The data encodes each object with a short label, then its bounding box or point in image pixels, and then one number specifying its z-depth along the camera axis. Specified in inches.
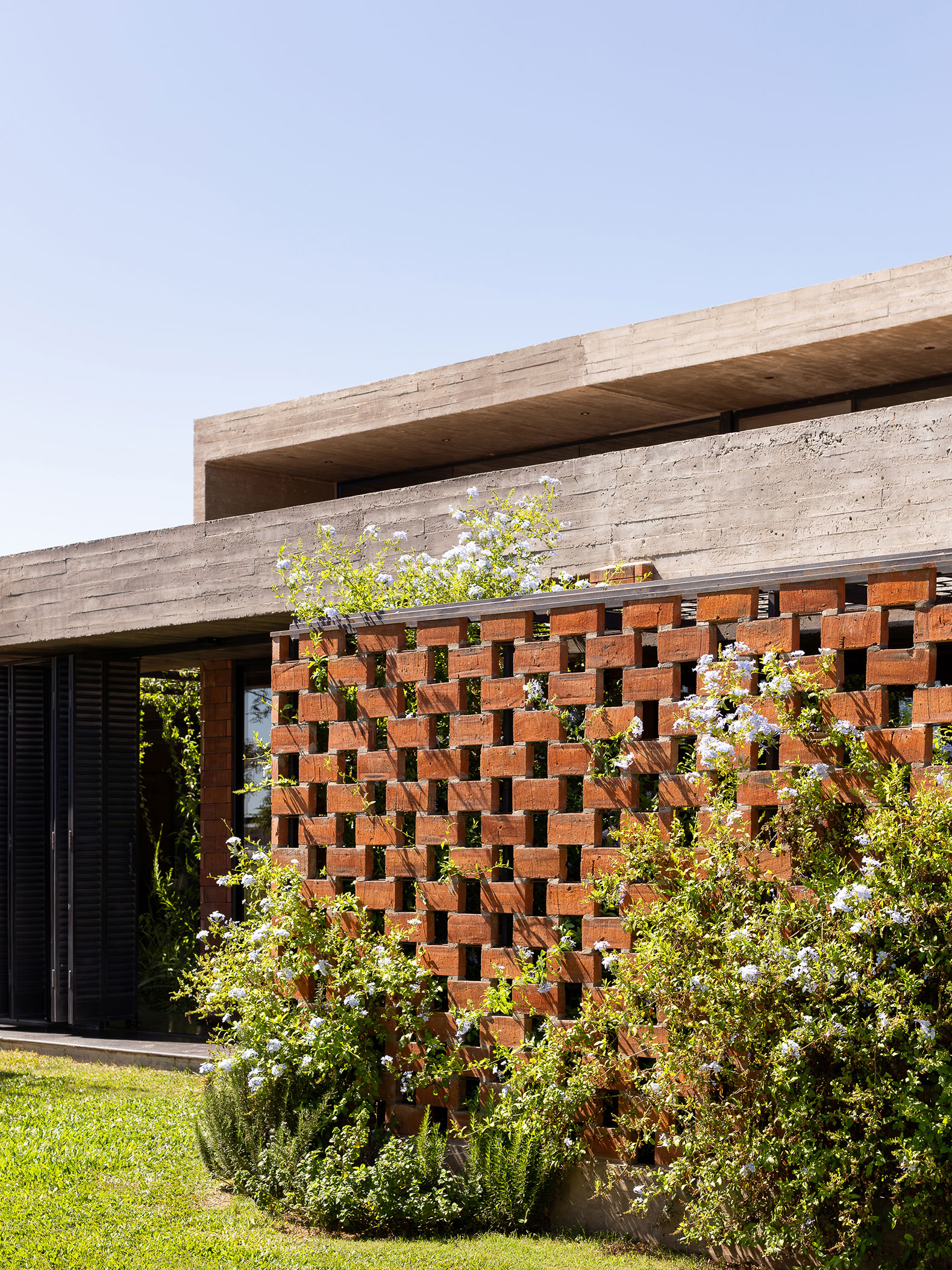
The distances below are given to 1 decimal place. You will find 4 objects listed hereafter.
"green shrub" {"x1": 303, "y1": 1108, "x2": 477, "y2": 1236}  245.8
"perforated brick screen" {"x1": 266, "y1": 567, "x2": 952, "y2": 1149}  224.1
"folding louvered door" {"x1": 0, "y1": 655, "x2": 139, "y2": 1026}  464.8
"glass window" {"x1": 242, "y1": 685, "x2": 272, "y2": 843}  479.5
